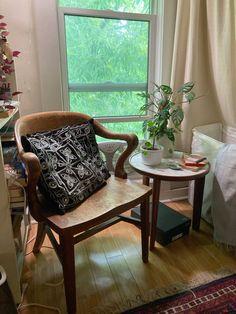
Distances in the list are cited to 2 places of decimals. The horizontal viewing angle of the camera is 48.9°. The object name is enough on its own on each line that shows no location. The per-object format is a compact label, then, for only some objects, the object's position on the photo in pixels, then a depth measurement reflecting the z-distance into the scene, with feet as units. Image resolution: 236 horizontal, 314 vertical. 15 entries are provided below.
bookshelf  3.56
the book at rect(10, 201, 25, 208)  3.90
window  5.90
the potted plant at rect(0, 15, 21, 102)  4.25
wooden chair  3.68
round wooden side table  4.93
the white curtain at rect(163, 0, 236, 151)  5.72
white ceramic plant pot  5.31
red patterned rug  4.07
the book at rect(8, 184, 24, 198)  3.82
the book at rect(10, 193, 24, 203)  3.86
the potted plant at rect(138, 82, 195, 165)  5.35
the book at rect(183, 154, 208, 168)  5.36
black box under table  5.50
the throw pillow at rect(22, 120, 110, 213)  3.99
